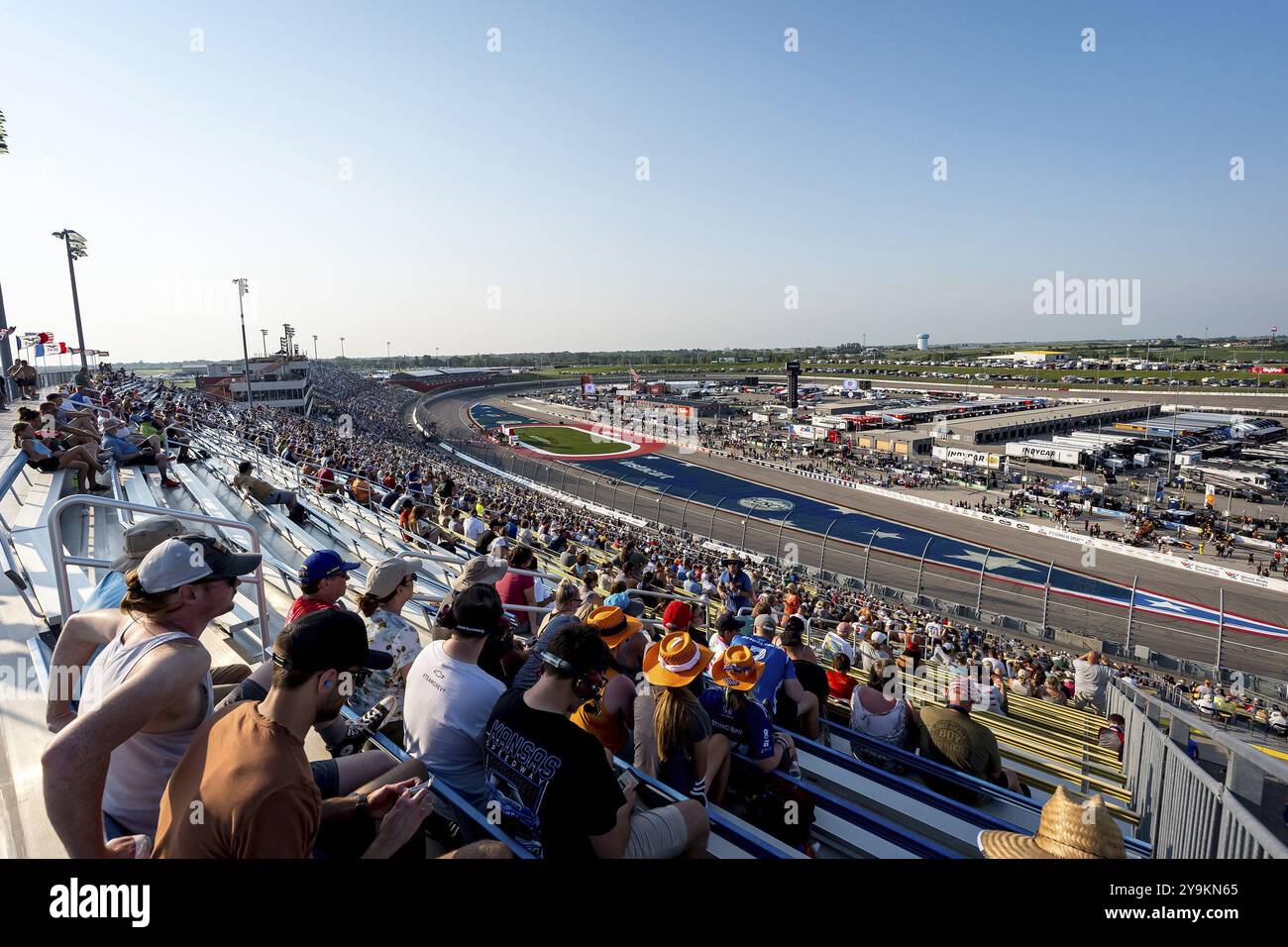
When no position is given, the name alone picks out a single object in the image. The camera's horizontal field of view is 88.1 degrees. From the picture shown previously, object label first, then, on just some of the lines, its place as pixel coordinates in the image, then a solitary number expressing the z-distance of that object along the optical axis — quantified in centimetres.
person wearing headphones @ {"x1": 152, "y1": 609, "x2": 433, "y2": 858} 171
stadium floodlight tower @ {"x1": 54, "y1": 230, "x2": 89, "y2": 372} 2661
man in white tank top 182
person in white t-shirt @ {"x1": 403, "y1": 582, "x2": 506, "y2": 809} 270
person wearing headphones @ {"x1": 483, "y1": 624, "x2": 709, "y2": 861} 213
